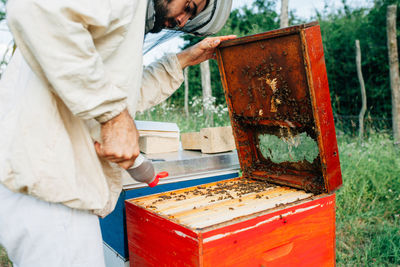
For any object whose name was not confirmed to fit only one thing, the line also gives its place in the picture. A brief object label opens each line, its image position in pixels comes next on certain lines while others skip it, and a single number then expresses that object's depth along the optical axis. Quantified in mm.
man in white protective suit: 880
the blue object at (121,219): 1651
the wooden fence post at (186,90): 8619
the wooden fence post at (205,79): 7918
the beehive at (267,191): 1223
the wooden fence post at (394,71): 5449
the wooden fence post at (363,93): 5697
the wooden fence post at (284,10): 6035
